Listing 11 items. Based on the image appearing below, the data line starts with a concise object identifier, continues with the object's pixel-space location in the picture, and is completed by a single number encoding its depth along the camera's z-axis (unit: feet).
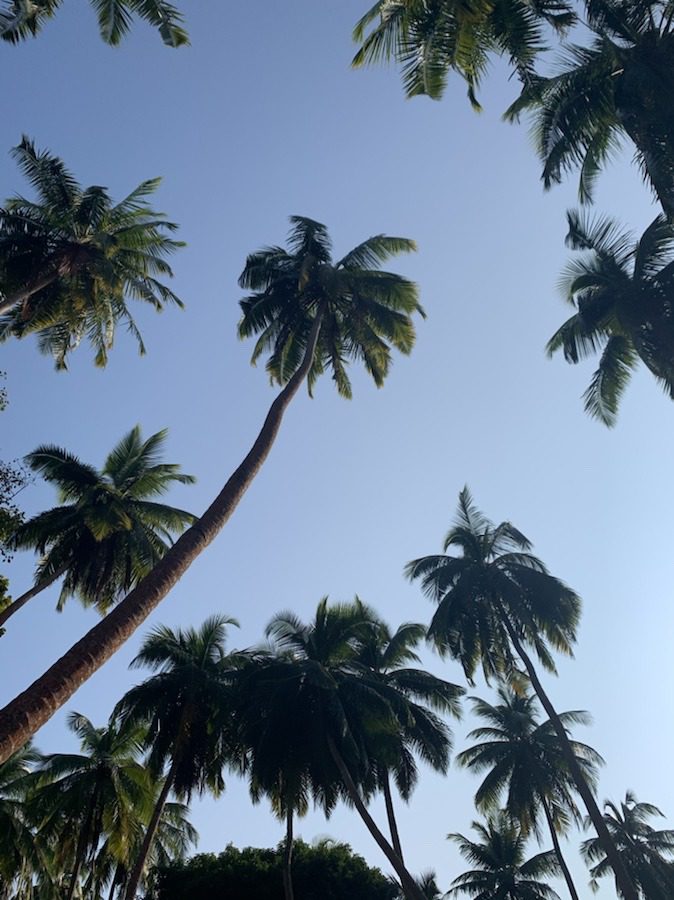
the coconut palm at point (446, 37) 49.01
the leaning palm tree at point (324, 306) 78.79
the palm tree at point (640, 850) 112.97
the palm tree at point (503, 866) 122.31
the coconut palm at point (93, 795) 94.89
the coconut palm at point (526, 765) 109.09
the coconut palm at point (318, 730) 84.43
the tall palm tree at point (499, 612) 96.17
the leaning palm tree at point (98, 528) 98.32
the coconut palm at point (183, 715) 92.53
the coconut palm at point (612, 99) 48.14
